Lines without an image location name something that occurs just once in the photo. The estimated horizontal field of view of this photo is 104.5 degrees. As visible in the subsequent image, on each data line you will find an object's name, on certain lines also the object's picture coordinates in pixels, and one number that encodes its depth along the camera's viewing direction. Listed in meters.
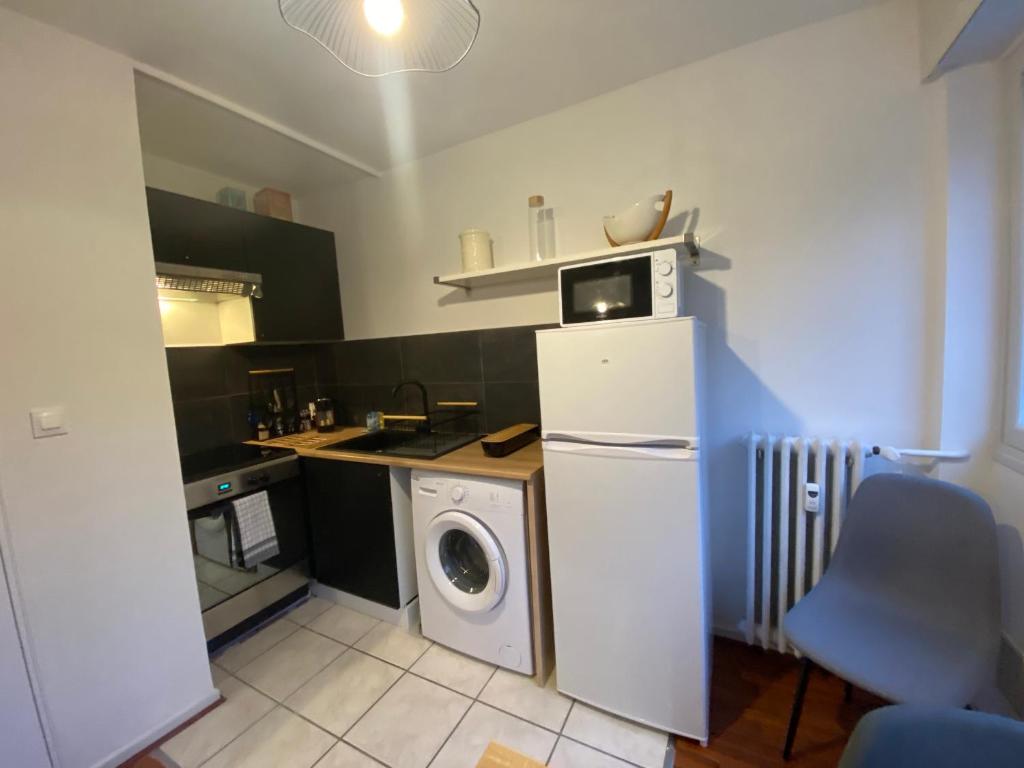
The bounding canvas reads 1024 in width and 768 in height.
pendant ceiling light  0.93
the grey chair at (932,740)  0.55
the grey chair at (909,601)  1.04
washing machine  1.59
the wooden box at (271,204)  2.49
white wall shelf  1.54
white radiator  1.49
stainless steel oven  1.75
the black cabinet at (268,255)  1.85
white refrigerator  1.25
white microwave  1.31
